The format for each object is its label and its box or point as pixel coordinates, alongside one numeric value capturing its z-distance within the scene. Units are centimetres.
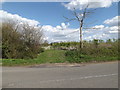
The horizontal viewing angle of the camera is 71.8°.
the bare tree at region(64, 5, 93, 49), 1476
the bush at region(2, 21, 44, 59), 1137
